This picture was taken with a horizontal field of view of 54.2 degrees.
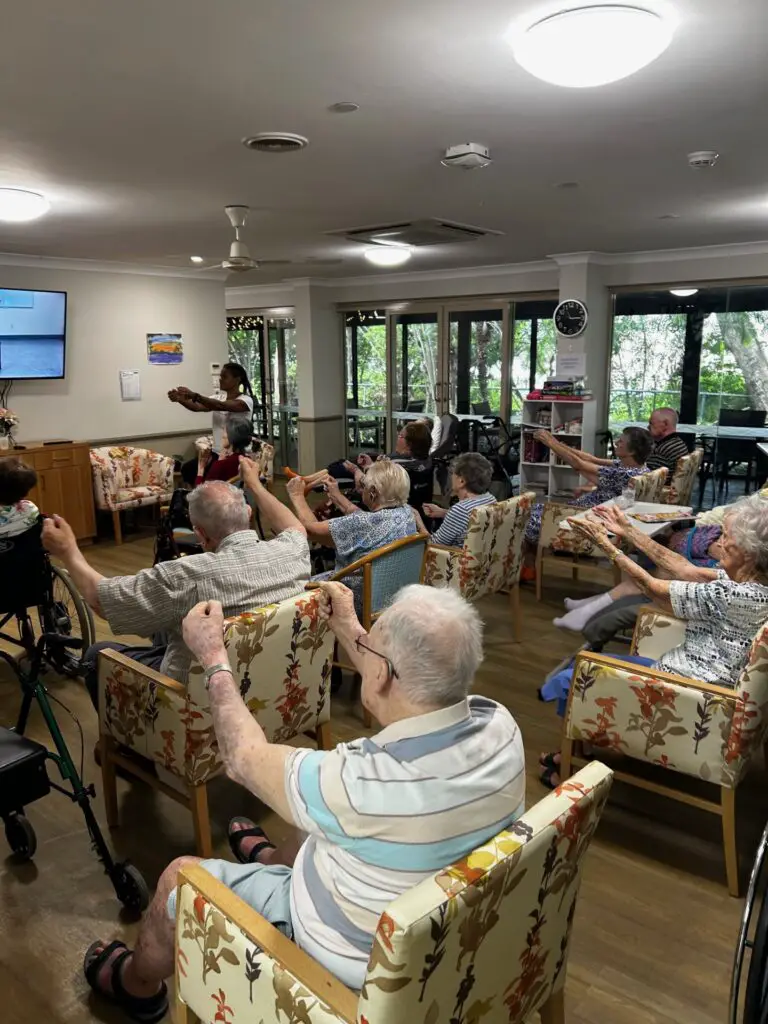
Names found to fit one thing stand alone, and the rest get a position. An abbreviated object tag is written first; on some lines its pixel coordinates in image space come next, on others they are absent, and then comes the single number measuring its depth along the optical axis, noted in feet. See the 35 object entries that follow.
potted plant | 19.26
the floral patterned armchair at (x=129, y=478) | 20.71
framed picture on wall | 24.34
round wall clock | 22.45
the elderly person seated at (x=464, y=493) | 12.79
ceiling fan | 14.11
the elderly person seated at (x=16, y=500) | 9.27
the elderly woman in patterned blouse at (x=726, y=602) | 7.34
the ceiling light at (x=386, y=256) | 18.33
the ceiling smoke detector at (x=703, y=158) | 10.69
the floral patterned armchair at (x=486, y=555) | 12.27
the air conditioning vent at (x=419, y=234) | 16.26
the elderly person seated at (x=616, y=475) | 15.72
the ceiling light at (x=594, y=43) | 6.30
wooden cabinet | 19.66
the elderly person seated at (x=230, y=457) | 15.46
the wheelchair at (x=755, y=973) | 4.17
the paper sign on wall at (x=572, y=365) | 23.03
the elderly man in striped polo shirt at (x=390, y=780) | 3.77
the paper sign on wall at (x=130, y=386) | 23.63
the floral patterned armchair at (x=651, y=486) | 14.93
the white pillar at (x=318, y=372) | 29.27
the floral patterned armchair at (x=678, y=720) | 7.03
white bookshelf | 23.50
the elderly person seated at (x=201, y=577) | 7.18
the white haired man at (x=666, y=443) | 18.13
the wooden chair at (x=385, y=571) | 10.17
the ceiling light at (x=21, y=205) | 12.65
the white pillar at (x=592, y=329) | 22.36
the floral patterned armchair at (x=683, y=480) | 16.63
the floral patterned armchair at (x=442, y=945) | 3.31
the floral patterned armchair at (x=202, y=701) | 6.99
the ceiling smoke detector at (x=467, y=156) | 10.02
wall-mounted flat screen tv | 20.20
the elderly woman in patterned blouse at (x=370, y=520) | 10.65
